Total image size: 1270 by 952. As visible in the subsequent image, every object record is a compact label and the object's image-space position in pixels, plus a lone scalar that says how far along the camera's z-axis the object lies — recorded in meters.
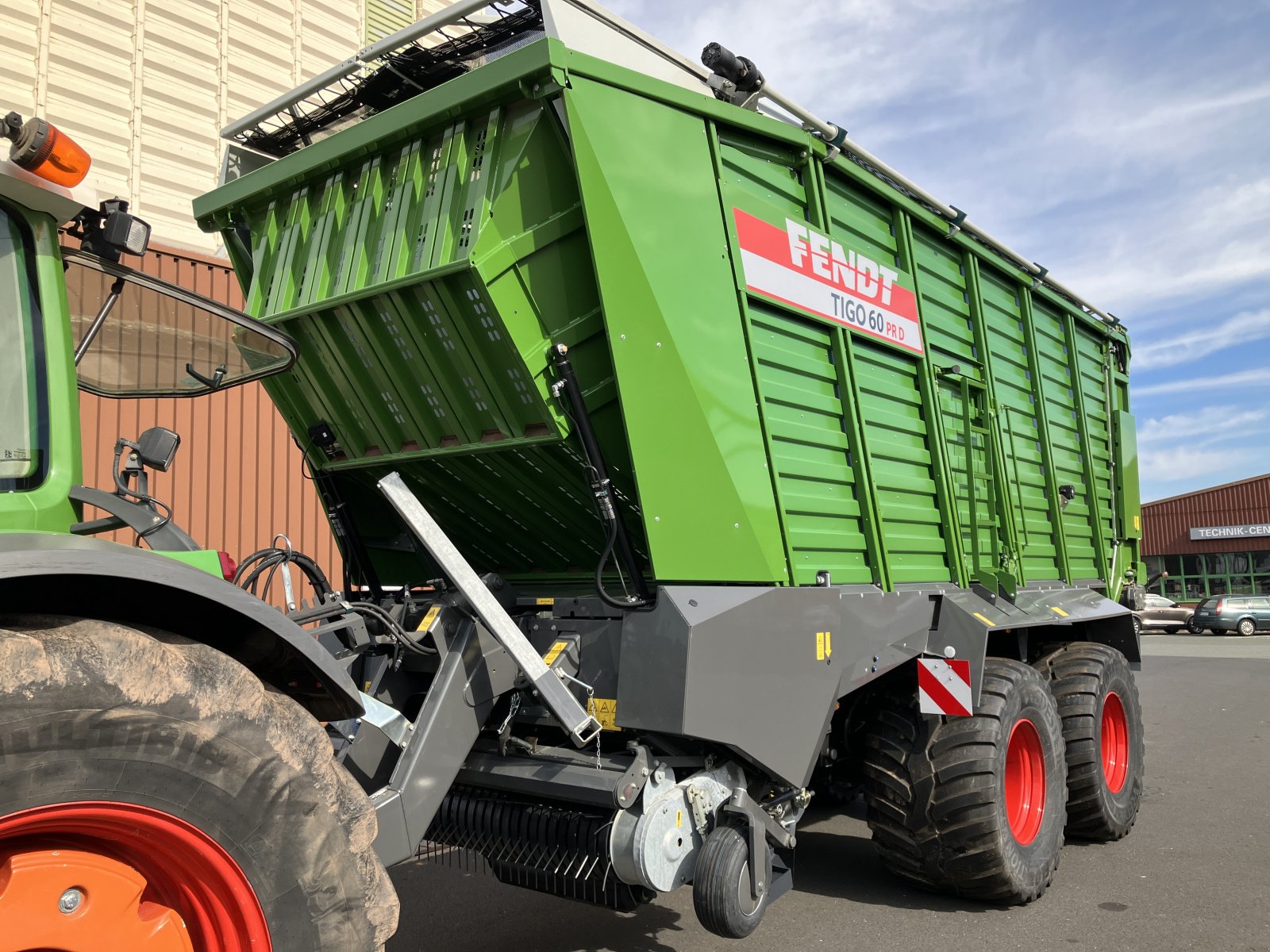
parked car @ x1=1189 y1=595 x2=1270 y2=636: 26.31
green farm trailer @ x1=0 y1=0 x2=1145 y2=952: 1.90
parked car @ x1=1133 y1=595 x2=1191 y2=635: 28.88
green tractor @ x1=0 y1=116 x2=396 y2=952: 1.69
